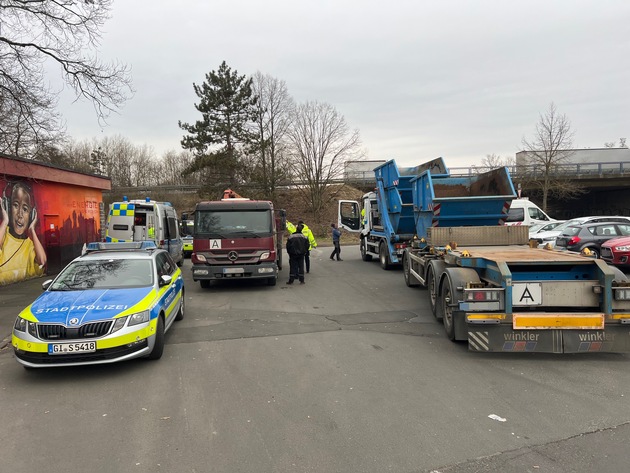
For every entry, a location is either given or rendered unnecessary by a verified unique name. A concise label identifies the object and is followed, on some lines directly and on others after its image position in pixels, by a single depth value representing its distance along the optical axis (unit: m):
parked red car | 12.52
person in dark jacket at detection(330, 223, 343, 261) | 18.99
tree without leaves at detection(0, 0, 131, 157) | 11.17
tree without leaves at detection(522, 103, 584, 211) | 30.80
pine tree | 35.66
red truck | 11.20
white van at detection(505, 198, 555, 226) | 19.73
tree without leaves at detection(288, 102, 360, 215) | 38.88
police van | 15.36
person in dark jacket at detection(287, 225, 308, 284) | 12.27
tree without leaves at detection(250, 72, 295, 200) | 37.00
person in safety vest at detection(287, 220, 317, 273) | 15.19
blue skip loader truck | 5.44
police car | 5.09
